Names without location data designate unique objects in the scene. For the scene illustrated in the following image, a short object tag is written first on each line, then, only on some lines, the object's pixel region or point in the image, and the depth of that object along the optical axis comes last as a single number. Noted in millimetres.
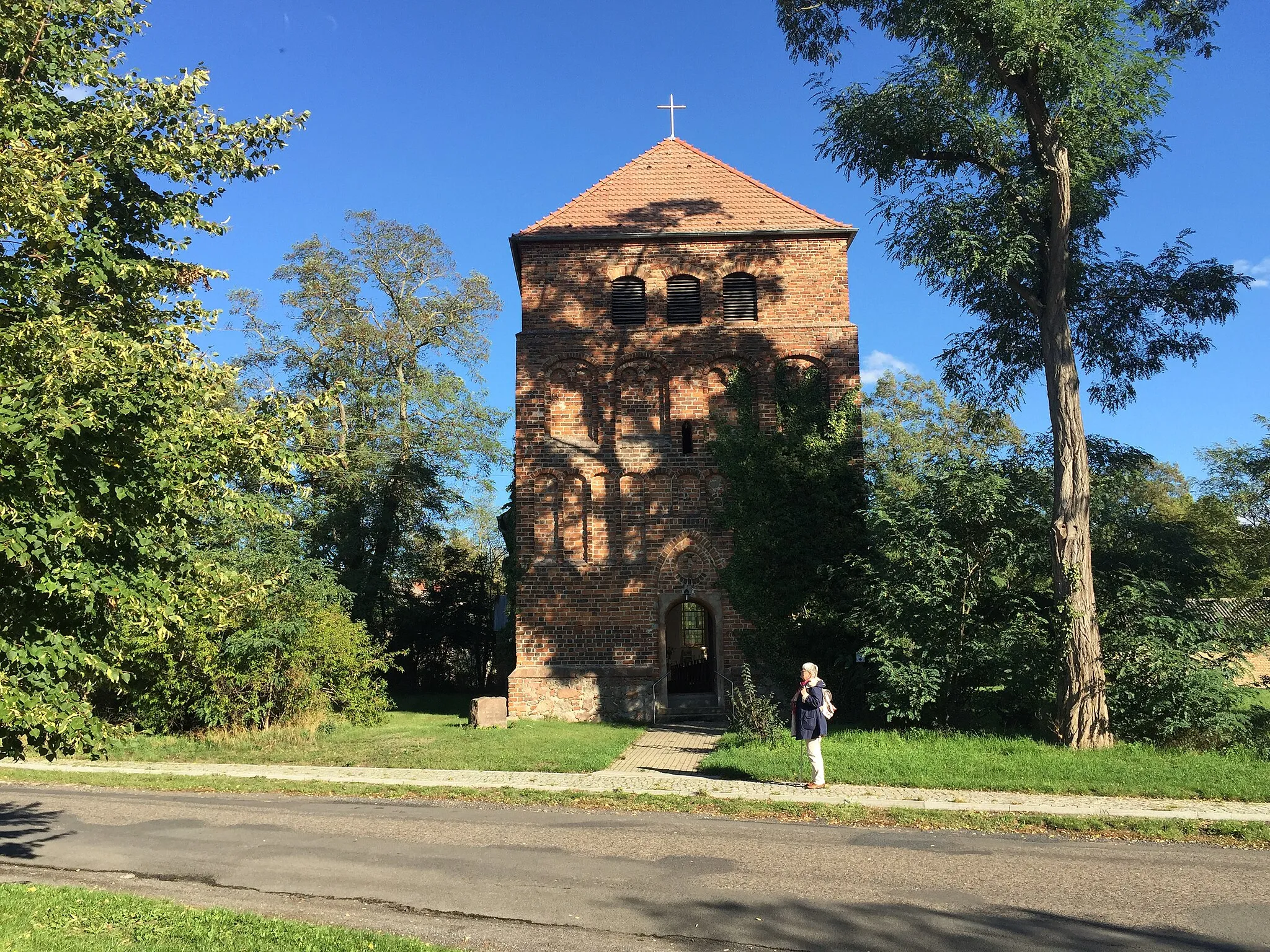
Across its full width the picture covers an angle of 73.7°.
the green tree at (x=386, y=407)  25047
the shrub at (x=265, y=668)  15242
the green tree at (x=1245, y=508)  28109
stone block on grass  16031
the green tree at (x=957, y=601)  12500
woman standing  10406
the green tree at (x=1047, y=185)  12062
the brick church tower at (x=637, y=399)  17469
